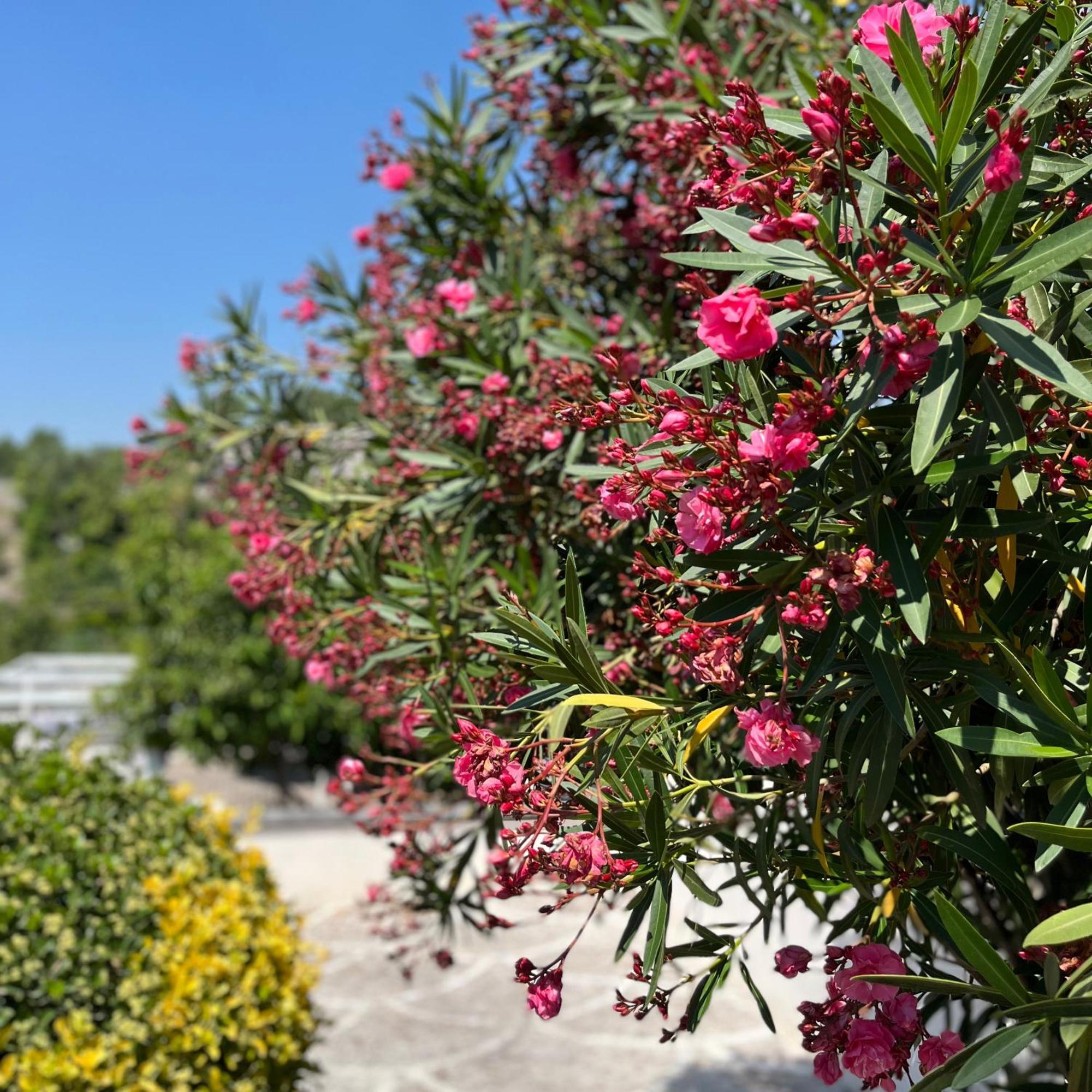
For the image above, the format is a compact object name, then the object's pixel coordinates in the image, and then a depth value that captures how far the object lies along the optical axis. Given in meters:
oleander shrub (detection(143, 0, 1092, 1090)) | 1.05
